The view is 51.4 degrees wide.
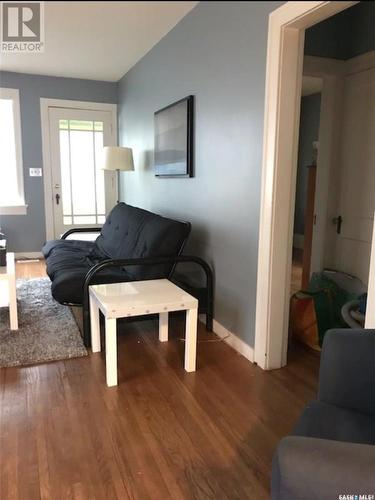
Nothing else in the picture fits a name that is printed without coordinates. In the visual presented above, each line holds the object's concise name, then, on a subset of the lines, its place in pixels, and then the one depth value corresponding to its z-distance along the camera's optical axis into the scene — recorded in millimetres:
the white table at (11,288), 2555
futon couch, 2477
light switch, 4934
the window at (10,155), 4730
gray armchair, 864
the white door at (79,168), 4980
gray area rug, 2316
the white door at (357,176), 2689
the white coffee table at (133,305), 1971
